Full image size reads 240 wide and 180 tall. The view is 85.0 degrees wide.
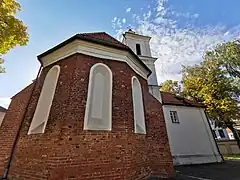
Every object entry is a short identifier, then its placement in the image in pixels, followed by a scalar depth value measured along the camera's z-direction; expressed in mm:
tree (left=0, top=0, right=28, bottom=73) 5973
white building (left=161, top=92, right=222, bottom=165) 10793
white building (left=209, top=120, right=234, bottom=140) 29863
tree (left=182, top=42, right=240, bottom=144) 14993
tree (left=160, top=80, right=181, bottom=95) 20145
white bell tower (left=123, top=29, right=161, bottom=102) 12531
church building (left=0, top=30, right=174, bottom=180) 4230
